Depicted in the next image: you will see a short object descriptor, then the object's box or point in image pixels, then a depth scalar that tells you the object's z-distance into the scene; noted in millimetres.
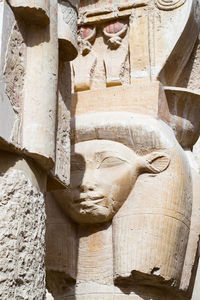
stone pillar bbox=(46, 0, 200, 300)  6017
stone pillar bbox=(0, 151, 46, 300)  4616
